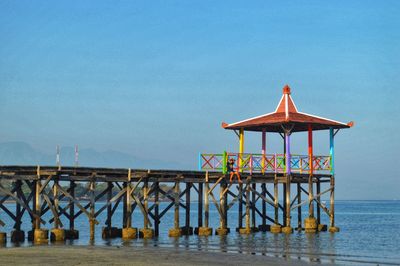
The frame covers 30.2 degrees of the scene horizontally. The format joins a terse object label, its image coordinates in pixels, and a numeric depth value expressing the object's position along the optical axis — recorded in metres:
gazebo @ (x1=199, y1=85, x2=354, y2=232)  44.56
